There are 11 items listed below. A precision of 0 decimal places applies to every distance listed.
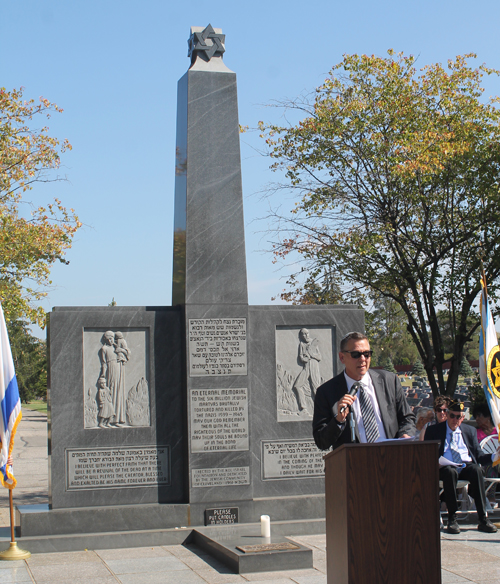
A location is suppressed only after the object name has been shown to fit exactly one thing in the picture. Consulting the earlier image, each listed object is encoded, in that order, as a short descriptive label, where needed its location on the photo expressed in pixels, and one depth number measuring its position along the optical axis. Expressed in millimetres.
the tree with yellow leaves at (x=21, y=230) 17906
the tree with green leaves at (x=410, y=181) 16047
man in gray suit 4441
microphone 4070
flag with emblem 7961
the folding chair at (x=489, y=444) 9703
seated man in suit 8117
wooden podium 3840
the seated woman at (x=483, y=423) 10203
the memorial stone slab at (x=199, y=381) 8000
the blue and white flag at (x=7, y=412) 7137
